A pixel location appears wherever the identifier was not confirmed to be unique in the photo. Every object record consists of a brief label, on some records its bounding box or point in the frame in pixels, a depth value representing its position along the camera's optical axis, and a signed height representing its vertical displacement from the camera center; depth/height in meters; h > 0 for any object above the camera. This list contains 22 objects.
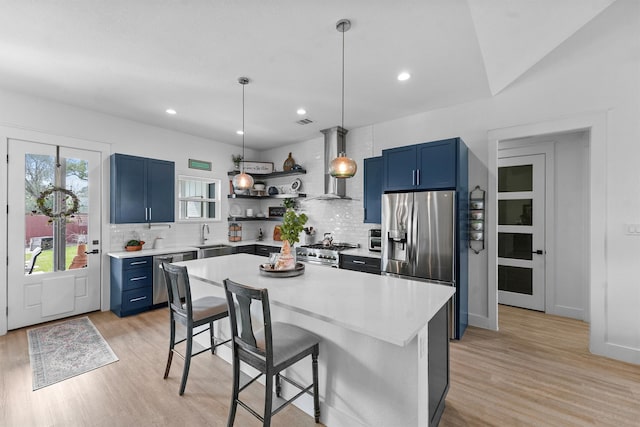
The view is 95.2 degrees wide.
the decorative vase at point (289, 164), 5.72 +0.95
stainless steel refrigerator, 3.23 -0.31
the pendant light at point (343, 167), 2.57 +0.40
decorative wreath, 3.77 +0.11
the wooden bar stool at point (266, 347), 1.68 -0.84
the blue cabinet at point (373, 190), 4.32 +0.34
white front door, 3.60 -0.27
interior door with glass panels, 4.19 -0.27
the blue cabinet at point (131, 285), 4.04 -1.04
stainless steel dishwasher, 4.34 -1.00
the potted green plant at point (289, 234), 2.41 -0.18
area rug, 2.66 -1.46
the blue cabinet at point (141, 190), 4.25 +0.34
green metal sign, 5.32 +0.88
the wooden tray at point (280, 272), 2.40 -0.50
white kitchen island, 1.57 -0.81
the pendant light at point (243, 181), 3.34 +0.35
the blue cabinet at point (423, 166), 3.32 +0.56
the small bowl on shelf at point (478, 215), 3.64 -0.03
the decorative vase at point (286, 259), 2.46 -0.41
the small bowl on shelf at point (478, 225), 3.64 -0.16
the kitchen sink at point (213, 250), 4.89 -0.66
